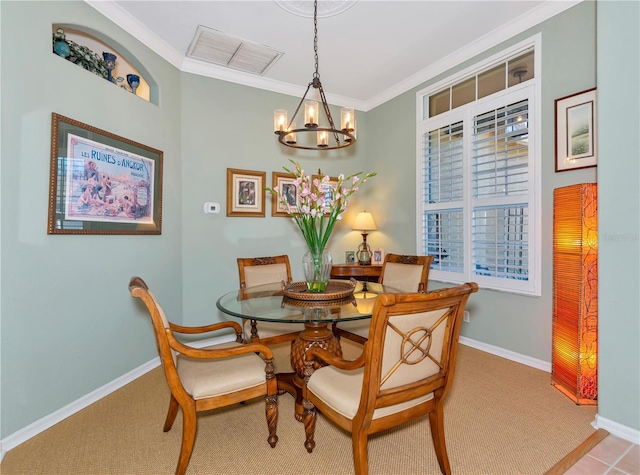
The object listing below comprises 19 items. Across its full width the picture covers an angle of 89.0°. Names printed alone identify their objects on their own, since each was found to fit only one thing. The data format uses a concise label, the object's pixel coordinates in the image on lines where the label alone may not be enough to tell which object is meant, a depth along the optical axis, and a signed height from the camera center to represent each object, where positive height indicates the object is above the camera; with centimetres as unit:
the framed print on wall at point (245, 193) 361 +51
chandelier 239 +87
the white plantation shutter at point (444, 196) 348 +48
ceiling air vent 299 +184
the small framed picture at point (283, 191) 389 +57
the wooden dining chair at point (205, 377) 154 -72
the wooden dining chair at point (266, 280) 252 -39
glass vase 229 -21
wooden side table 398 -40
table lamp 426 +15
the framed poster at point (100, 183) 215 +41
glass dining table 185 -44
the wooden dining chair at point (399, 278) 266 -36
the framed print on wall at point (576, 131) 244 +84
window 288 +58
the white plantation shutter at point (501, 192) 291 +45
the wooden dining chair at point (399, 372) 129 -59
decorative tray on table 214 -37
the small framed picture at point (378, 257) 432 -25
